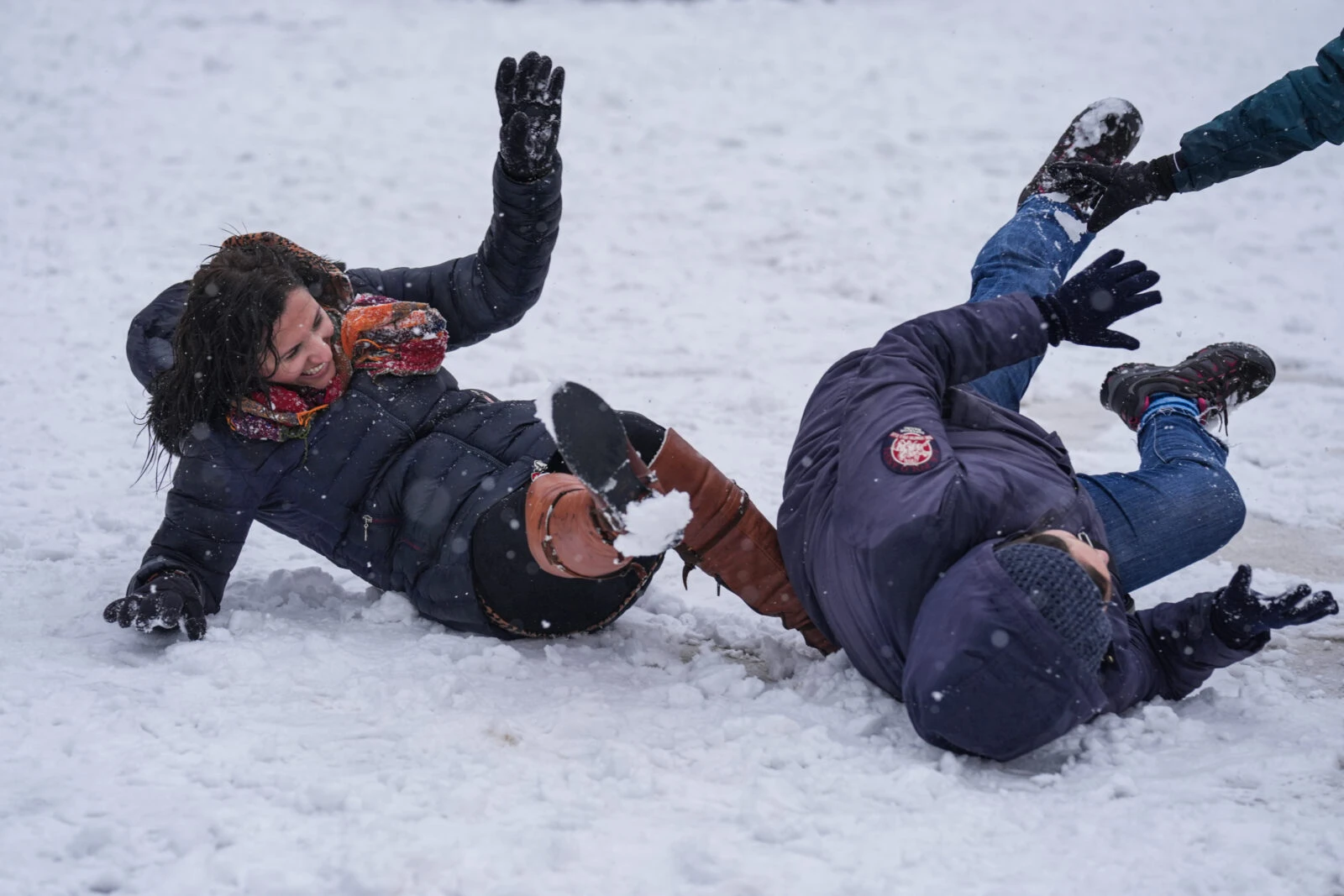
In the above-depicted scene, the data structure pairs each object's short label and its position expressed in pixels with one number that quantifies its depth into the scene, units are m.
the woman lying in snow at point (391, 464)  5.32
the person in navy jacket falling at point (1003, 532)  4.14
